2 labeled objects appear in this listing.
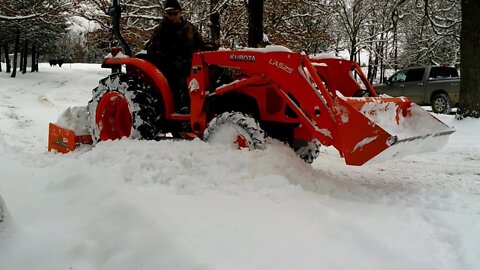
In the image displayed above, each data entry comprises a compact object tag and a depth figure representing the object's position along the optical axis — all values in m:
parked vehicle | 17.17
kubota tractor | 4.50
